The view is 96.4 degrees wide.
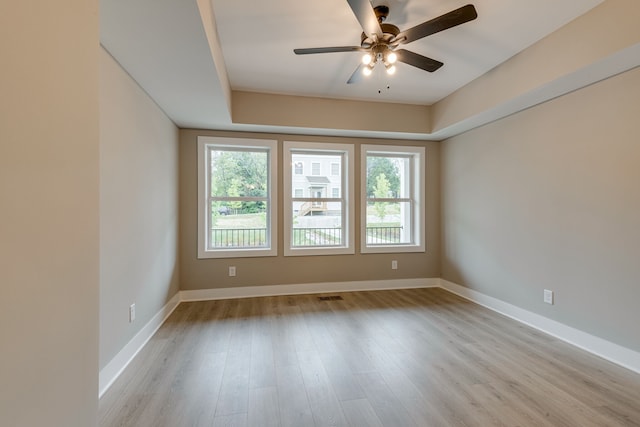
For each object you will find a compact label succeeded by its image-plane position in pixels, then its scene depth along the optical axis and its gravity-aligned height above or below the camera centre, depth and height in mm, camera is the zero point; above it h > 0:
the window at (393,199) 4391 +216
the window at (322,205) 4168 +124
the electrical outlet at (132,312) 2324 -808
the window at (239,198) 3939 +222
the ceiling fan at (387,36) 1752 +1237
